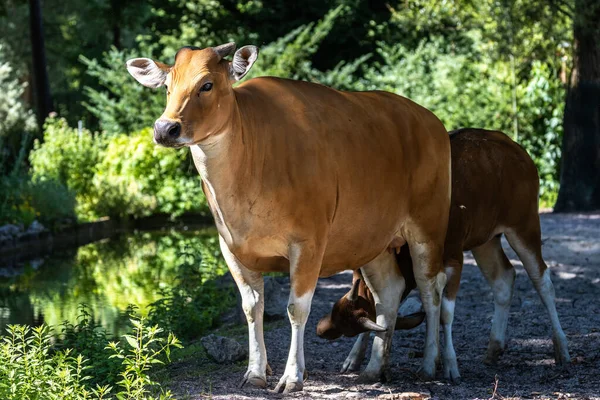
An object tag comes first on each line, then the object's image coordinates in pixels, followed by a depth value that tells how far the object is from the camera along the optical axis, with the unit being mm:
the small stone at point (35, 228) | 36062
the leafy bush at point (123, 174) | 45094
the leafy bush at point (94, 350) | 13531
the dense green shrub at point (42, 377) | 10664
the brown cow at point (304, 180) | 11500
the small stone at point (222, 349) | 14203
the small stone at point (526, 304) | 19895
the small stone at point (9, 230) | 33687
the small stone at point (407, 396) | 12172
